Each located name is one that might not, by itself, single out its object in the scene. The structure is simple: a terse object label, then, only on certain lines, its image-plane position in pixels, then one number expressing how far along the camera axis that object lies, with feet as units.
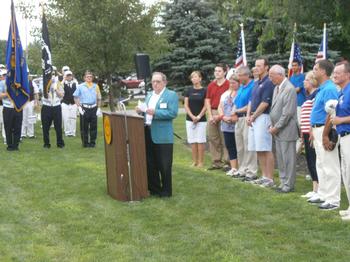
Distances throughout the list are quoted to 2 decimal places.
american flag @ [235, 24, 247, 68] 47.02
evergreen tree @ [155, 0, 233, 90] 96.68
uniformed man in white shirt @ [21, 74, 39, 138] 58.62
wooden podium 28.60
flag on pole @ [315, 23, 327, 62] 44.43
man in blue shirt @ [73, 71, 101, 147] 50.98
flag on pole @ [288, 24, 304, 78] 46.31
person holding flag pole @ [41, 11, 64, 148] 49.65
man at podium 29.32
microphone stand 28.37
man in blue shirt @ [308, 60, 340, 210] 26.58
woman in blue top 36.96
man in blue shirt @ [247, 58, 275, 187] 32.01
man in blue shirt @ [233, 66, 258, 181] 35.12
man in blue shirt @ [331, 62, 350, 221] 23.99
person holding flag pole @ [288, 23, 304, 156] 40.19
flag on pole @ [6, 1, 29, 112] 48.01
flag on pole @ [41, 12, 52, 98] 49.32
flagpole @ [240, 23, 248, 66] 46.93
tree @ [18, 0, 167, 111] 66.74
